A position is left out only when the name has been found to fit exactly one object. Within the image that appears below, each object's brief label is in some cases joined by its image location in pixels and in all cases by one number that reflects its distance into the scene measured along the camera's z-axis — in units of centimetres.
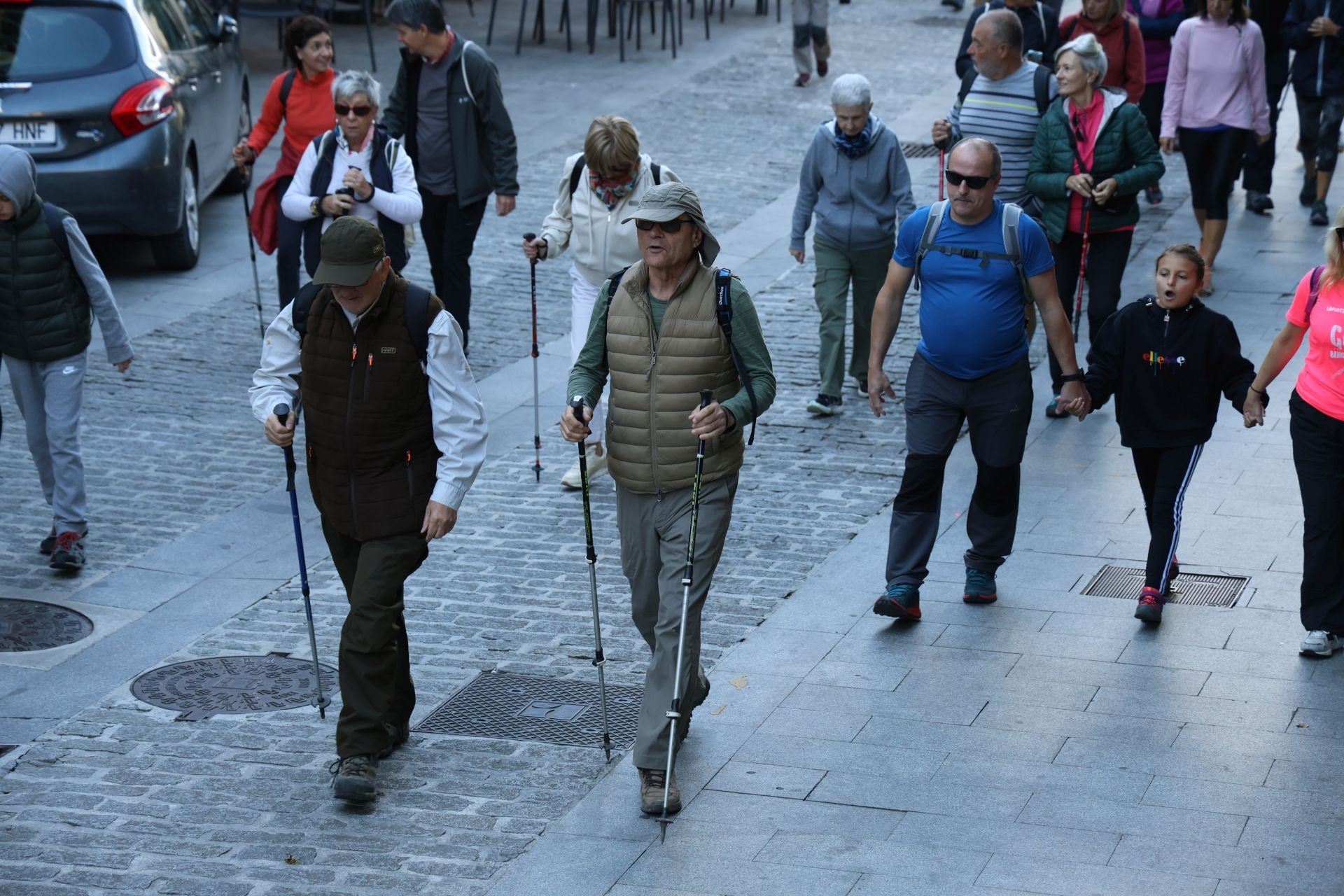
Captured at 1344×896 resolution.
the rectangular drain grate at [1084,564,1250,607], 1639
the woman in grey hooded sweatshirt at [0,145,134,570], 1700
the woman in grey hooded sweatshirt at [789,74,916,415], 2098
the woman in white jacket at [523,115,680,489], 1778
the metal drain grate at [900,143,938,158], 3597
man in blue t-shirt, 1522
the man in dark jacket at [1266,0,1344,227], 2862
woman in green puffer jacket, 2036
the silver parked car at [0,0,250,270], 2544
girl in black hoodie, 1548
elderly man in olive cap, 1281
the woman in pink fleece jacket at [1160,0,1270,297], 2544
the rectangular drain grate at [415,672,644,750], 1402
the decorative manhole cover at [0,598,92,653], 1575
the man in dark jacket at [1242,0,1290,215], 3055
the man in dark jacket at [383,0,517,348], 2181
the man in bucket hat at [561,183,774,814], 1263
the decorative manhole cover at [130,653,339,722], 1448
